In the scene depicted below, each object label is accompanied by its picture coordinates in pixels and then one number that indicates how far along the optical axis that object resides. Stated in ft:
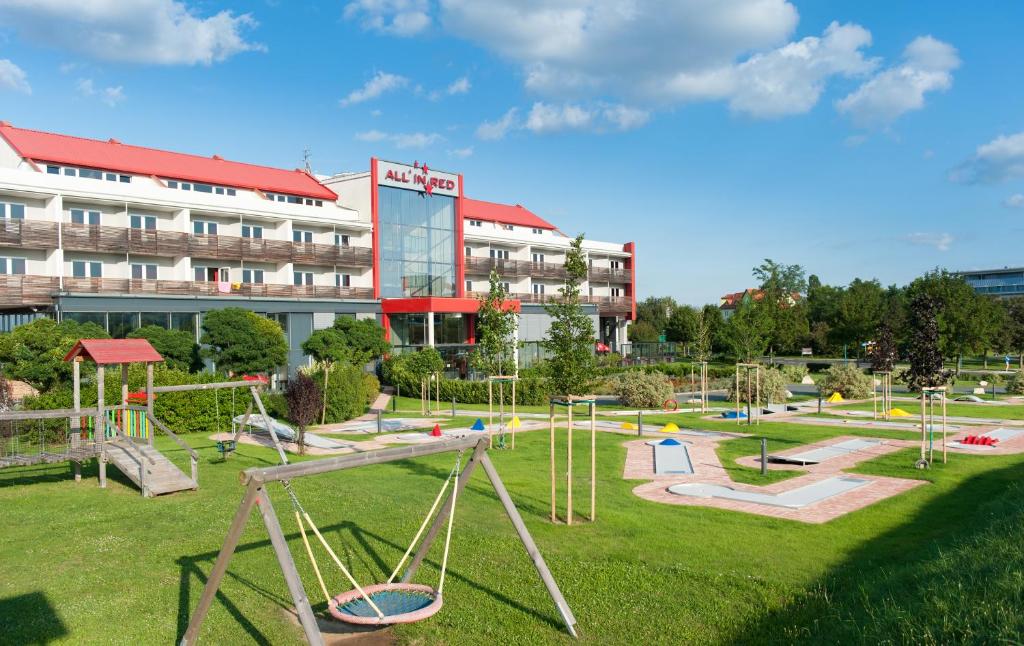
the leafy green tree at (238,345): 110.93
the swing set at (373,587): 21.45
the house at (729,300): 351.05
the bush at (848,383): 129.80
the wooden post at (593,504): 40.81
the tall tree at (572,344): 46.34
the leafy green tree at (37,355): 86.79
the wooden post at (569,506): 40.13
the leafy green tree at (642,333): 257.75
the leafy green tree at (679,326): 242.17
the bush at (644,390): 117.60
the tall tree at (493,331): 74.95
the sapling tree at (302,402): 65.26
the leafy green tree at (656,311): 296.30
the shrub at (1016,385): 132.87
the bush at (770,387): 120.26
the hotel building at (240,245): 117.50
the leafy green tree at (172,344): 110.73
